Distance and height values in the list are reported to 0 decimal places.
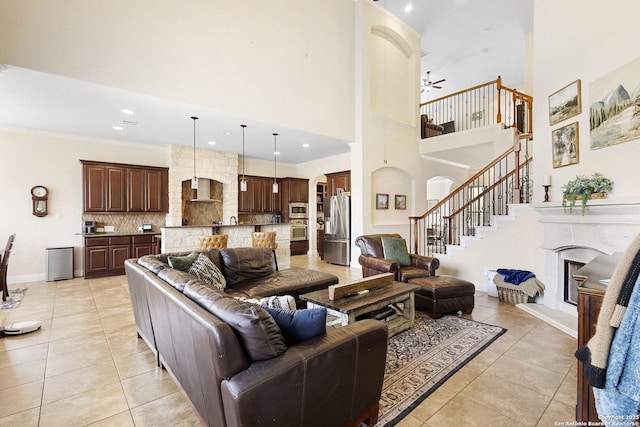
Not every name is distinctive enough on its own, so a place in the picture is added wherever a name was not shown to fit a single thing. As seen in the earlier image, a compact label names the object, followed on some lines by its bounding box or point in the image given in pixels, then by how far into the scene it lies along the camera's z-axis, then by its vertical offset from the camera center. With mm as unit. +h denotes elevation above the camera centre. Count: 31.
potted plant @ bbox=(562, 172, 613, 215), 3145 +264
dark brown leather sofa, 1253 -762
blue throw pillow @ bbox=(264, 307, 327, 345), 1550 -603
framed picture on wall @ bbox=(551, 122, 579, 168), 3580 +868
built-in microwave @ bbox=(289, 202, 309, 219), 9445 +110
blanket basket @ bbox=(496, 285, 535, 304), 4078 -1213
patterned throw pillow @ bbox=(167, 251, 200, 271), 3000 -513
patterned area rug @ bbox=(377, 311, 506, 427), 2029 -1318
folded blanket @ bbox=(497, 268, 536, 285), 4152 -927
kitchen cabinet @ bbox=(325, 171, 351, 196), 8164 +928
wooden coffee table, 2587 -847
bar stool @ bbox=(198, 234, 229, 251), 5500 -531
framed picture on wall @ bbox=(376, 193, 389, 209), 6999 +297
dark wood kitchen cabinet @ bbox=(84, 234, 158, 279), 5965 -805
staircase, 5094 +470
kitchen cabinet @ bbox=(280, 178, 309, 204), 9375 +766
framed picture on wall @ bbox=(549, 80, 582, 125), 3555 +1415
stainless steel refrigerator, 7363 -434
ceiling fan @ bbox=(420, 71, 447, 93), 8555 +4450
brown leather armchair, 4066 -759
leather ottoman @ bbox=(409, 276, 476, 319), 3490 -1042
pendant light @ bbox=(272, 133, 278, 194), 6082 +1692
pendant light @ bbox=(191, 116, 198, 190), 5117 +1597
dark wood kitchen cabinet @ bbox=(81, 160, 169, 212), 6203 +609
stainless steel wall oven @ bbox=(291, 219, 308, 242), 9250 -530
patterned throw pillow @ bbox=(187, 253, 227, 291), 2979 -614
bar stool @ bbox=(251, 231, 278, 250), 6109 -543
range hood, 7770 +620
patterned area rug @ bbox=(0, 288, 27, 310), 4086 -1300
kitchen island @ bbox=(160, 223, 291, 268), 5520 -462
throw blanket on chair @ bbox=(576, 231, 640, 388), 1019 -356
